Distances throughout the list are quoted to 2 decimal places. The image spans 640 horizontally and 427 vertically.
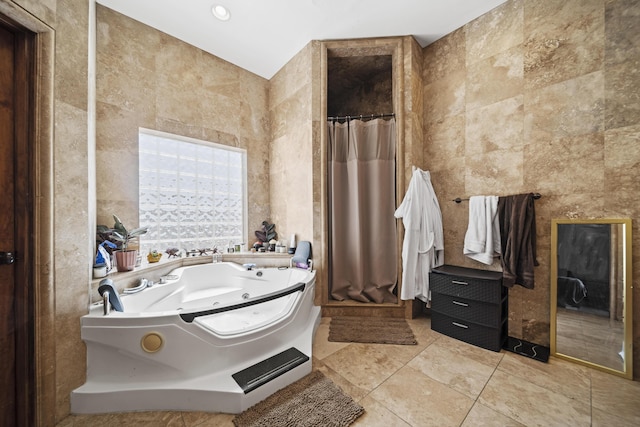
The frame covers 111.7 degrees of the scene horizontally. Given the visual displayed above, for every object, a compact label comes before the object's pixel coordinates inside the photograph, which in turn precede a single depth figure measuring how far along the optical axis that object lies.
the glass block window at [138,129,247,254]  2.26
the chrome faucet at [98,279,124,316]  1.26
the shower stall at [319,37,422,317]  2.30
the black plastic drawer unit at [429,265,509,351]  1.75
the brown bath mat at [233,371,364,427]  1.15
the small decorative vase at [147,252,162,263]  2.10
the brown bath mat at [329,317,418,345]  1.91
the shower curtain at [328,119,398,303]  2.38
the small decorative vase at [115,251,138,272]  1.76
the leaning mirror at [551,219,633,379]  1.48
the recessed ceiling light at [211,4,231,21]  1.97
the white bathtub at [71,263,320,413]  1.22
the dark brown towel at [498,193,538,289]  1.76
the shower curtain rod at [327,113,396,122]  2.35
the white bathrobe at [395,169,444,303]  2.16
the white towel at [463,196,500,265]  1.92
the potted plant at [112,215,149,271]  1.77
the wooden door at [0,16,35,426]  1.08
